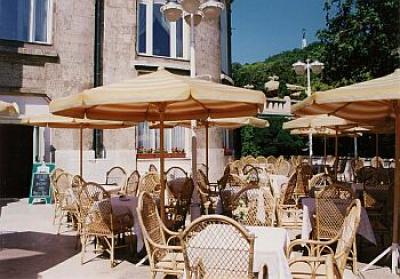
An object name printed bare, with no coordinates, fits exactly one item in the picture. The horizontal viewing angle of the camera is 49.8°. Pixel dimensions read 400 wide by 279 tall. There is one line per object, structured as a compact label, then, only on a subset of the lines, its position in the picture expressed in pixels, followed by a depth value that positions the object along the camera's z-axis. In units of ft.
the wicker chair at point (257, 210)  17.06
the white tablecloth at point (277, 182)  29.55
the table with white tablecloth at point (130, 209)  19.04
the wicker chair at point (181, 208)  21.72
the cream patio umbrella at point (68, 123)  29.25
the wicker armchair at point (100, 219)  19.29
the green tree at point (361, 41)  65.82
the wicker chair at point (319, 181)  25.69
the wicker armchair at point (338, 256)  11.26
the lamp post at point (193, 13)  24.09
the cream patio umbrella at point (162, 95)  15.19
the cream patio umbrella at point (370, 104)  16.42
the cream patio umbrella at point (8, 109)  17.67
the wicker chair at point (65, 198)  25.43
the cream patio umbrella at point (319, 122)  32.48
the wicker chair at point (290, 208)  24.95
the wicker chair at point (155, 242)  13.64
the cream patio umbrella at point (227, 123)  32.76
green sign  41.02
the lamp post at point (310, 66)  48.36
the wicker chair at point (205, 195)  28.27
